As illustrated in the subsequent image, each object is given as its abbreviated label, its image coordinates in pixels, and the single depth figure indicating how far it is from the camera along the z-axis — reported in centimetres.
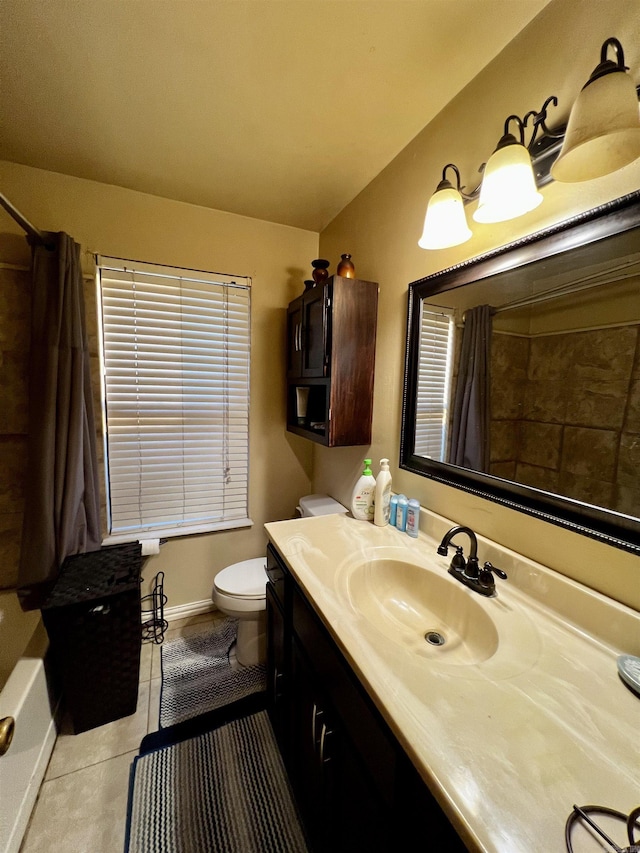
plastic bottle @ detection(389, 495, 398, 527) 132
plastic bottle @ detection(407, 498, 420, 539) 123
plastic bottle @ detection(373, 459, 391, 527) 131
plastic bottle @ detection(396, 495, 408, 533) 128
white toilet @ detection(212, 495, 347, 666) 152
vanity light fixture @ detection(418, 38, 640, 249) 62
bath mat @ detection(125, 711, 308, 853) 101
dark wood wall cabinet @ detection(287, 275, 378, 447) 146
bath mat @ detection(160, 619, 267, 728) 145
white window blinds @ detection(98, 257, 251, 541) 172
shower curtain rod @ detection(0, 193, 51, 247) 119
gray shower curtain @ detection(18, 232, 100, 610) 143
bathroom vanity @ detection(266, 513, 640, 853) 46
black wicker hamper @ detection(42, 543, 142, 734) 128
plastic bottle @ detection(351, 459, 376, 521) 138
